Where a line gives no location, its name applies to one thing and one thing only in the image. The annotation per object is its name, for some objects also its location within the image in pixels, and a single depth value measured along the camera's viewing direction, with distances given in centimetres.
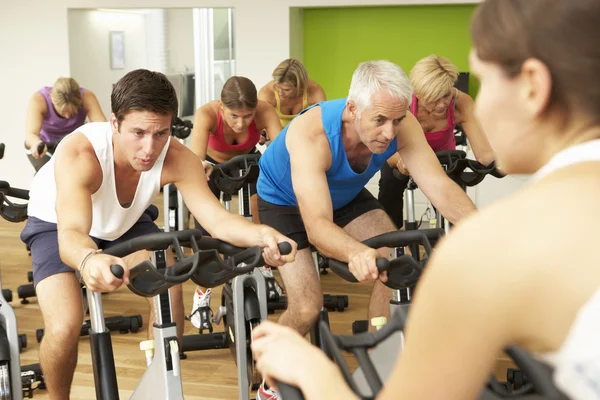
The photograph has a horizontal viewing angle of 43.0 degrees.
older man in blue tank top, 248
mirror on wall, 810
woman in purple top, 529
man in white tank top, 225
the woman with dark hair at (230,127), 386
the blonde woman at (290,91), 490
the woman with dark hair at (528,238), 63
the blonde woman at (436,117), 373
